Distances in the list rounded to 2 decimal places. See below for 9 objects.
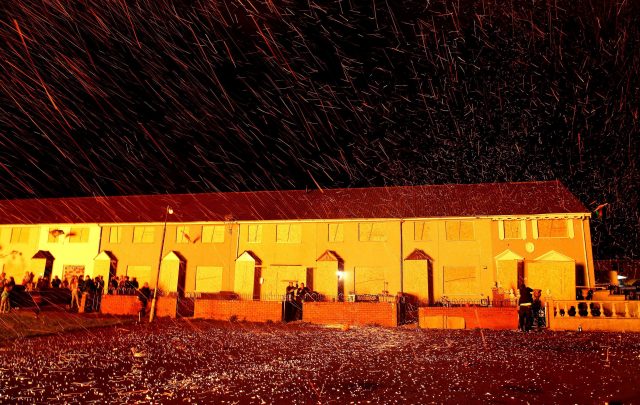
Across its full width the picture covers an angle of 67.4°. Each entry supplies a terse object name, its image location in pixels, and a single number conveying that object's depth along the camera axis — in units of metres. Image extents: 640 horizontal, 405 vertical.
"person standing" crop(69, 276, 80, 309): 22.48
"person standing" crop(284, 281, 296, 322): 20.09
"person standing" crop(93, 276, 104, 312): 22.08
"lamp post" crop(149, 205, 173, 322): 18.96
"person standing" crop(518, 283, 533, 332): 15.95
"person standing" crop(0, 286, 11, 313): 19.75
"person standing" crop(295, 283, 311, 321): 20.73
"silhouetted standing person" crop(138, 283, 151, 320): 19.76
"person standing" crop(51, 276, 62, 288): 27.46
